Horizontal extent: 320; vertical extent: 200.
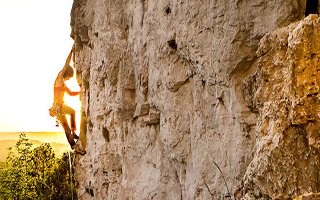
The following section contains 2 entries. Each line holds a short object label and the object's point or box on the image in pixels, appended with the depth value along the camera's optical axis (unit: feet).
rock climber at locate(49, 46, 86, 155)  41.63
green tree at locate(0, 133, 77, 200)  65.98
